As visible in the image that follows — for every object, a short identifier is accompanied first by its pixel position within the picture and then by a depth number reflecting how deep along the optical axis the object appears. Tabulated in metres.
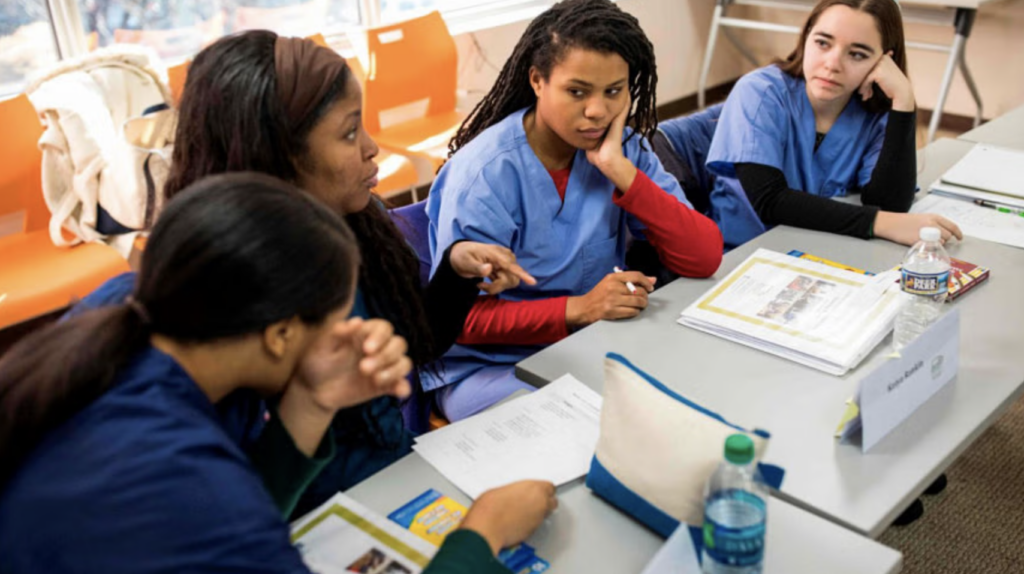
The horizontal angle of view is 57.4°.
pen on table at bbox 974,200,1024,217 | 2.05
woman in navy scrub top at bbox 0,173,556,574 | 0.80
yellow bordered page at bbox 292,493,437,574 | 1.07
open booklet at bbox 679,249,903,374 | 1.51
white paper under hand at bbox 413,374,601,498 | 1.25
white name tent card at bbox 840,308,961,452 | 1.25
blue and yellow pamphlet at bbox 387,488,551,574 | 1.09
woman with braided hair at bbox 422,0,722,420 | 1.72
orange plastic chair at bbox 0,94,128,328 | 2.32
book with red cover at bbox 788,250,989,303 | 1.69
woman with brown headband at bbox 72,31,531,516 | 1.25
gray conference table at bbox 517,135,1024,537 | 1.22
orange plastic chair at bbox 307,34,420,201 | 3.01
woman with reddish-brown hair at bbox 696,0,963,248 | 2.08
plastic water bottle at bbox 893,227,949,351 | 1.57
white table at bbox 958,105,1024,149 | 2.54
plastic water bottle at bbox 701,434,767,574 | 0.98
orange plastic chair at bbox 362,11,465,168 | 3.42
